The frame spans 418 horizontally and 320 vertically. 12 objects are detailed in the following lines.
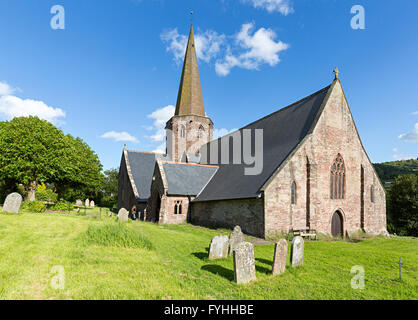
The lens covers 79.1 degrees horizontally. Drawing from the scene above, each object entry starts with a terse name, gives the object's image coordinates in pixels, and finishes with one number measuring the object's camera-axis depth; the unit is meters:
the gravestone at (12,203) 17.50
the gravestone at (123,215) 20.21
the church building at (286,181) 18.45
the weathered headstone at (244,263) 7.75
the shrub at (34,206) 21.60
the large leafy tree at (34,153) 27.14
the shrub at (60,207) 27.94
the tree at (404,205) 35.66
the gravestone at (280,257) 8.68
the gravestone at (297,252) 9.67
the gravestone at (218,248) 10.73
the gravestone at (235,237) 12.05
